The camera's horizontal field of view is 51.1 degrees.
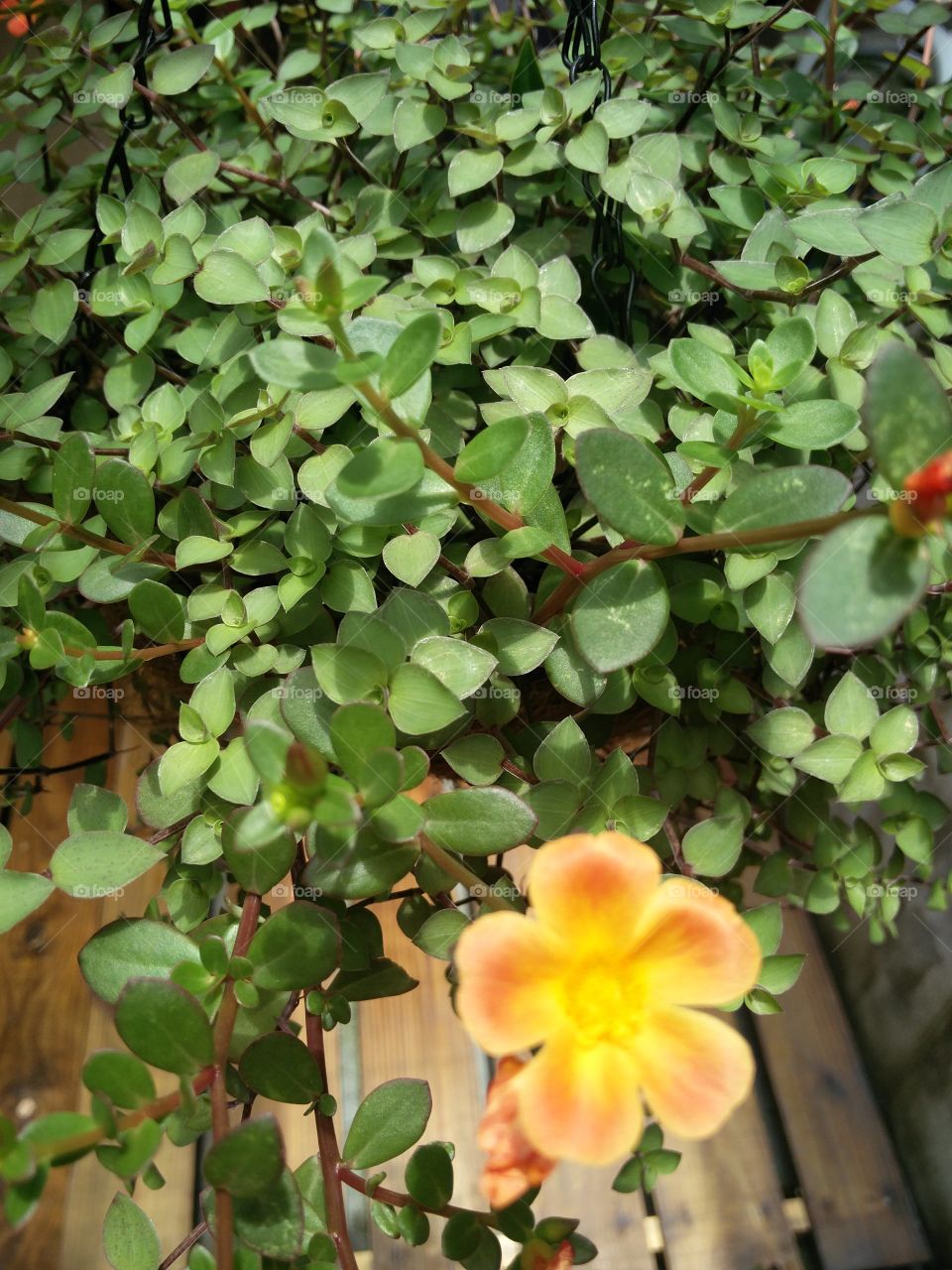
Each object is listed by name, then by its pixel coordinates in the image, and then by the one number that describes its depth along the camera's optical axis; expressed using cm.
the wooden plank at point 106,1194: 27
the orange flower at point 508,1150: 10
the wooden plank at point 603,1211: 26
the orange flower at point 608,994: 10
